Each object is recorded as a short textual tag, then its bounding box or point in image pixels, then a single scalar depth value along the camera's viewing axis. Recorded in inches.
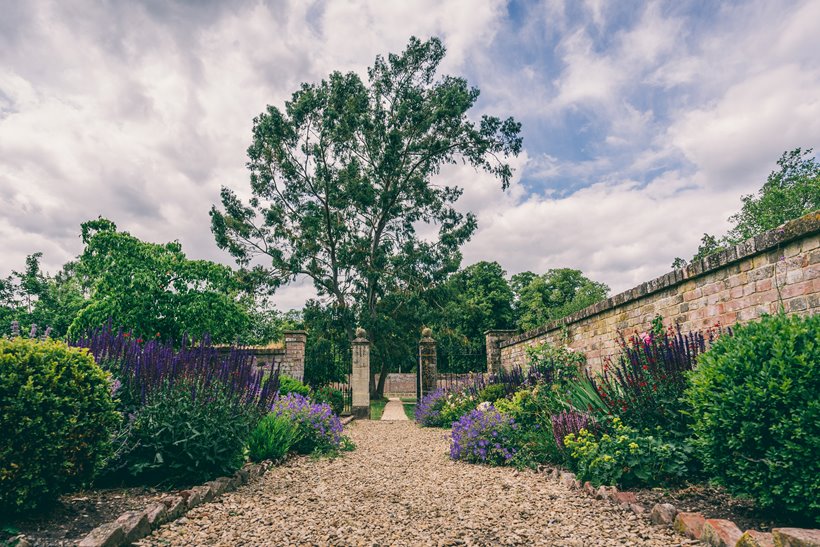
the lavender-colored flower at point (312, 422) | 233.8
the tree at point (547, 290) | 1348.4
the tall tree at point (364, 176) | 689.6
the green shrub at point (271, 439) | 193.0
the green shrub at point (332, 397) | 420.5
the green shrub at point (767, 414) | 93.2
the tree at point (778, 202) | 984.3
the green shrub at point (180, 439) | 139.6
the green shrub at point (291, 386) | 367.2
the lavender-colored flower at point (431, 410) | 374.3
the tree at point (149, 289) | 507.2
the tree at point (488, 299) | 1257.6
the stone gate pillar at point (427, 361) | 508.1
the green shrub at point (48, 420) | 99.9
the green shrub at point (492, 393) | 322.7
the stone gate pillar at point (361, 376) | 469.4
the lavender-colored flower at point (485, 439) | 203.9
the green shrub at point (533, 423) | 188.4
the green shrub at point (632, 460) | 134.3
